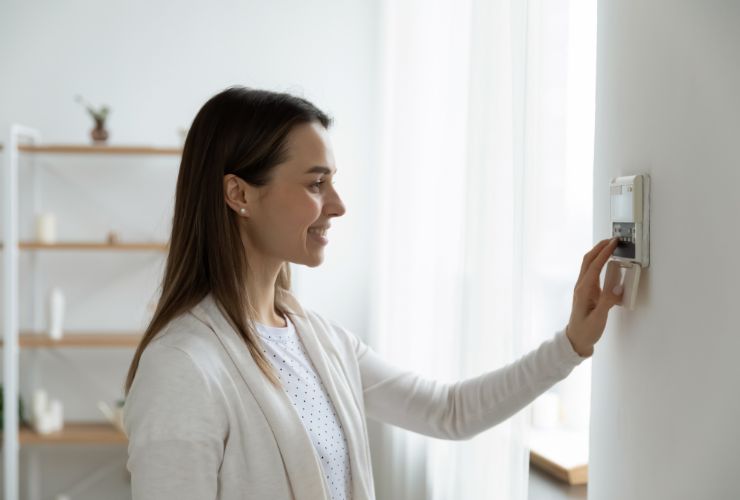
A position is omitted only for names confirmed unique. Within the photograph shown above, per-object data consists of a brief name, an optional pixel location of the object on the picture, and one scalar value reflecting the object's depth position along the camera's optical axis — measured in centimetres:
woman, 110
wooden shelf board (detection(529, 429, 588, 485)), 155
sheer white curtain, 145
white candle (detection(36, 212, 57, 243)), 326
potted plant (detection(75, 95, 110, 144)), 324
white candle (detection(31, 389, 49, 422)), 318
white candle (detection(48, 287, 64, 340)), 325
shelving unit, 311
